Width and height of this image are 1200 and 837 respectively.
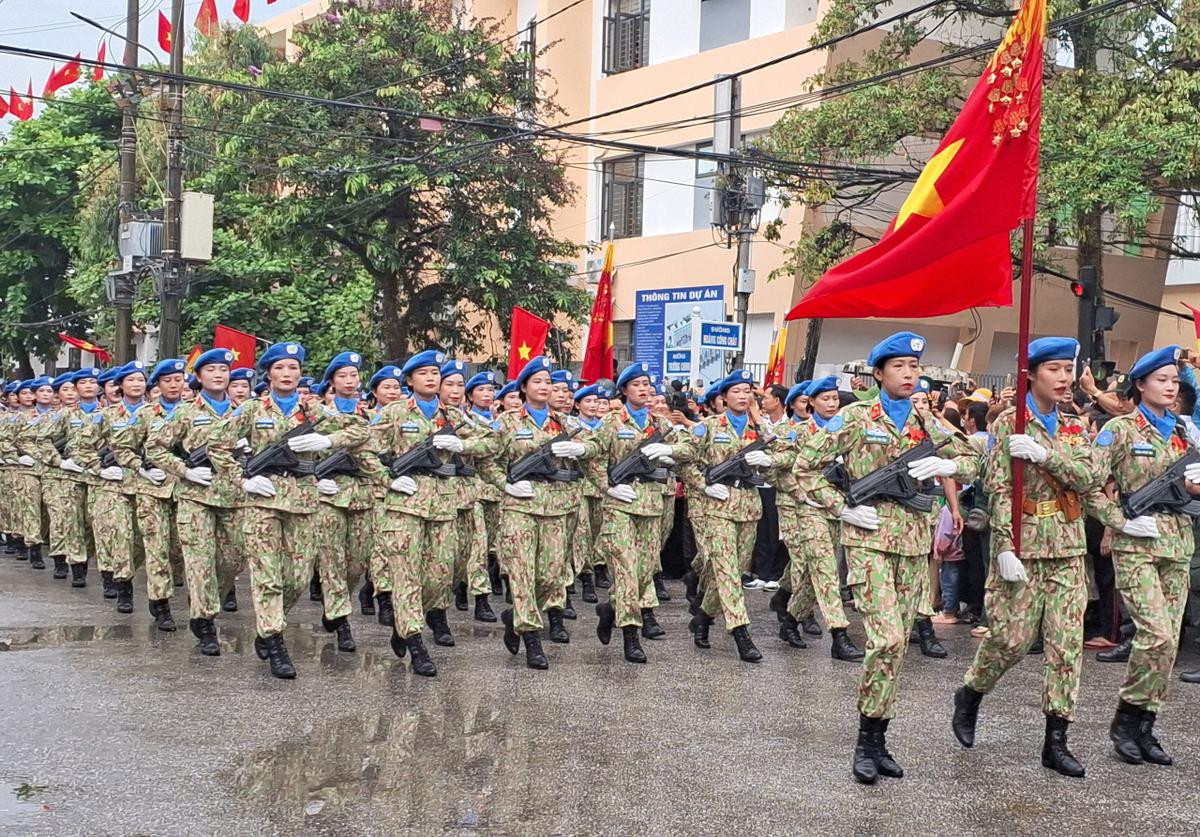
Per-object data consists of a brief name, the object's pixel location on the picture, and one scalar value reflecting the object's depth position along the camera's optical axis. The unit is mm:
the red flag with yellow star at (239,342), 19922
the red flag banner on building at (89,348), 27148
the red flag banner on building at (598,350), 14875
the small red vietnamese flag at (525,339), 15789
